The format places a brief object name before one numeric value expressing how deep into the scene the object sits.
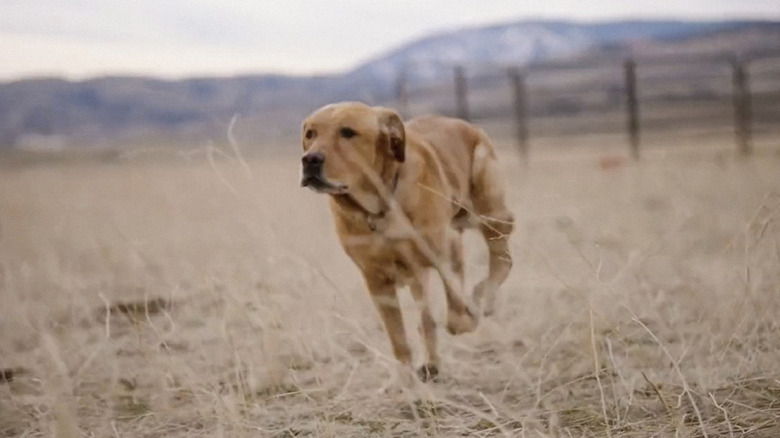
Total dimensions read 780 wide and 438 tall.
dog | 5.99
